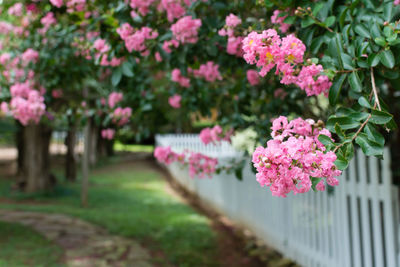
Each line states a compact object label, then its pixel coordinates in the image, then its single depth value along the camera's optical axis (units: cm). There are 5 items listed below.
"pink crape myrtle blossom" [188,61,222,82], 250
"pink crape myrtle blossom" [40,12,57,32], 288
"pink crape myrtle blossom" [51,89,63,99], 327
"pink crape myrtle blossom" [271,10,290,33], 178
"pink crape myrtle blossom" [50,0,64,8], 224
